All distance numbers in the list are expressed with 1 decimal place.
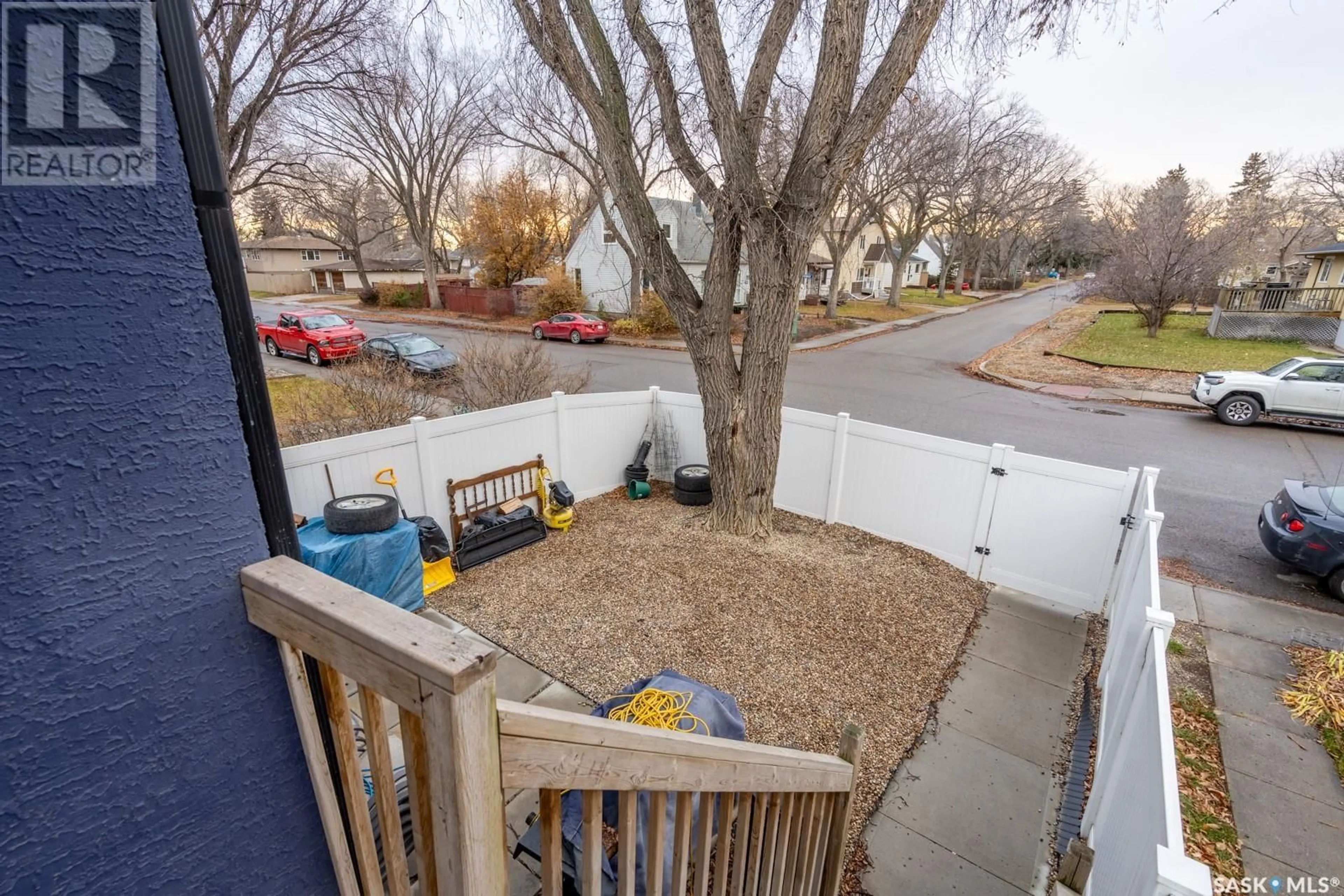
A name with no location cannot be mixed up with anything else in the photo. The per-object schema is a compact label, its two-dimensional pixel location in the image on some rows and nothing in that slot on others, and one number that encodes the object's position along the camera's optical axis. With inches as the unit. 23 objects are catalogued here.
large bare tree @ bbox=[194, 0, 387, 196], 389.1
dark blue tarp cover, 109.5
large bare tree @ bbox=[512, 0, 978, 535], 208.5
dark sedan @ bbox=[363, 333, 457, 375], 505.7
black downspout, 34.7
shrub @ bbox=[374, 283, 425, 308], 1307.8
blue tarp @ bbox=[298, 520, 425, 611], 191.2
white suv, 431.2
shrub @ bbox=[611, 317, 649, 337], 893.2
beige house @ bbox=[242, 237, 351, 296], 1808.6
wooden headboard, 261.0
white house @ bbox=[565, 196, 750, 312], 1055.0
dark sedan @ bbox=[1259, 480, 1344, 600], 225.5
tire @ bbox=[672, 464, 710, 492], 307.9
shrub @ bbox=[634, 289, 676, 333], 877.2
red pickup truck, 665.0
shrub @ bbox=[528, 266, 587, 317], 962.1
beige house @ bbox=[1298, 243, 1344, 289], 978.1
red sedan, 852.0
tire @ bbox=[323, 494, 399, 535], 197.0
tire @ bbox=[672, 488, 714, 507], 309.9
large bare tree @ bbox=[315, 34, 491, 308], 761.6
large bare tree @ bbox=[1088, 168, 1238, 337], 799.7
